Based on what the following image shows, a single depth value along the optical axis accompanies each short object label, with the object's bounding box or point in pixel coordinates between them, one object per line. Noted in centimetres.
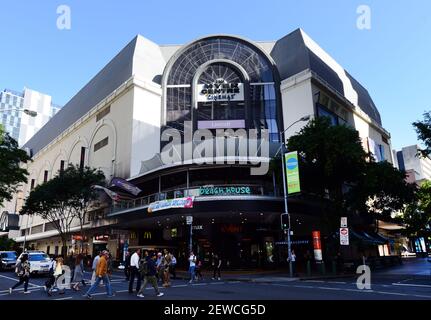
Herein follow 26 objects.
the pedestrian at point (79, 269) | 1875
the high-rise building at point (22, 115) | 15700
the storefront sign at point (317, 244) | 2810
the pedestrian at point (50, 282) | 1504
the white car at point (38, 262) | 2500
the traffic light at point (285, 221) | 2511
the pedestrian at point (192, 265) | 2322
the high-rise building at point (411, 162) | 11056
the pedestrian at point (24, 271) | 1563
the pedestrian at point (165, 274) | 1892
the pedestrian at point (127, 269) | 2259
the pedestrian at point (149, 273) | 1427
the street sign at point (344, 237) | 2238
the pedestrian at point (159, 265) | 1950
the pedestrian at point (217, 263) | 2533
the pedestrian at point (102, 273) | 1383
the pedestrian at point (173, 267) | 2532
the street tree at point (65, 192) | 4328
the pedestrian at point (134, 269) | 1511
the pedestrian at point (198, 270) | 2528
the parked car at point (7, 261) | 3303
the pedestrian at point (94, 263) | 1588
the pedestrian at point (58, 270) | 1569
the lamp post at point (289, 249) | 2524
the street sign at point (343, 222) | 2342
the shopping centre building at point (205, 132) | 3516
